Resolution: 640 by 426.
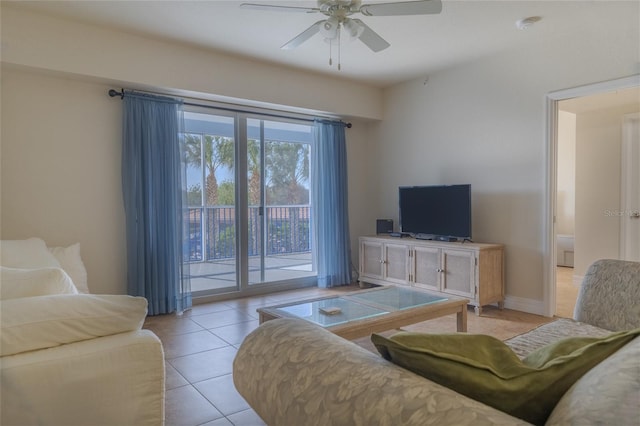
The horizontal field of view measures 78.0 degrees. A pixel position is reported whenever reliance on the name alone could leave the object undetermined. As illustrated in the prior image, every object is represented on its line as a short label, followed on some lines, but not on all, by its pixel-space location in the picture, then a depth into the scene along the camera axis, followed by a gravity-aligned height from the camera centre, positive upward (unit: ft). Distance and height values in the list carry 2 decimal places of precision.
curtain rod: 12.48 +3.69
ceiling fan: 8.07 +4.08
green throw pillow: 2.65 -1.14
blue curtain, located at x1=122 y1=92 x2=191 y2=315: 12.55 +0.30
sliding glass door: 14.49 +0.20
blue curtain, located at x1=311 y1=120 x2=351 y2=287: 16.96 +0.21
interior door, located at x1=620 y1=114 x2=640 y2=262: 15.53 +0.46
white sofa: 3.87 -1.55
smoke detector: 10.89 +5.07
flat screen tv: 13.85 -0.26
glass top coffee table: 7.75 -2.29
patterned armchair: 6.70 -1.68
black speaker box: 17.28 -0.92
